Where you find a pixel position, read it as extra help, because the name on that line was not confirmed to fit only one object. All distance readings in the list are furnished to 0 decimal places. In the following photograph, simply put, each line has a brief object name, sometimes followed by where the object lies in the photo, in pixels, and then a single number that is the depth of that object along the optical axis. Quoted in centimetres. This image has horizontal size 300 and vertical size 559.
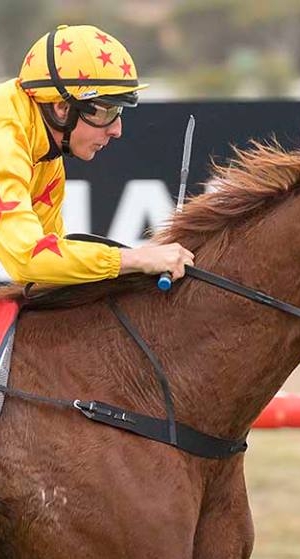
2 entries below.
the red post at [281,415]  1524
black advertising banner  1538
